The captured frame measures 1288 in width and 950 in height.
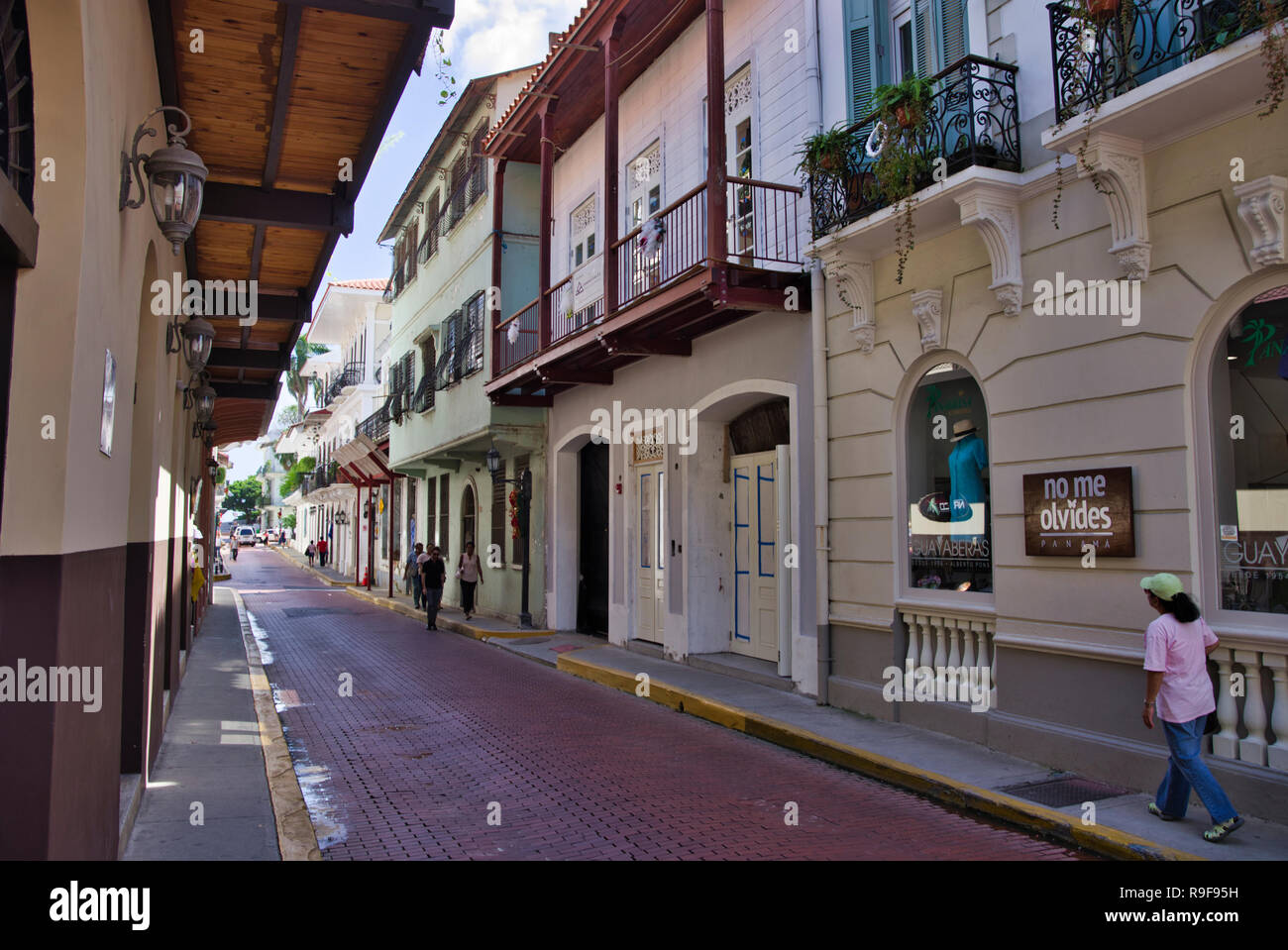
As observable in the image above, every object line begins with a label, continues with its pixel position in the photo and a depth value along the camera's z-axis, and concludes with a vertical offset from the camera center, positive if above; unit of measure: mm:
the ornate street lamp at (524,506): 18297 +634
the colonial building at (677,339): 10898 +2757
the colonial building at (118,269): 3149 +1207
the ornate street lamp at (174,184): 4844 +1852
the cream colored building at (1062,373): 6309 +1314
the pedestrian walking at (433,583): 19844 -917
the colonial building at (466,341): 18953 +4760
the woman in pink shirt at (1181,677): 5723 -857
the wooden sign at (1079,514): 6961 +172
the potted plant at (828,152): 9328 +3853
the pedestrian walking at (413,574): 24438 -941
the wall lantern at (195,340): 8414 +1795
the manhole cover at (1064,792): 6621 -1829
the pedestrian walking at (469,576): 20750 -798
